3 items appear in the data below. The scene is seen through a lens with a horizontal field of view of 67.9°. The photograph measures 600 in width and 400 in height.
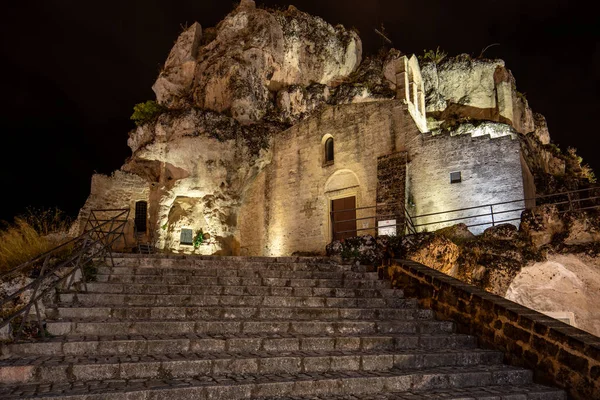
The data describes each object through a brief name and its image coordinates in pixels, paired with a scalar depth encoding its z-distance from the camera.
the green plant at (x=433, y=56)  26.27
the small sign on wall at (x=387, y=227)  14.66
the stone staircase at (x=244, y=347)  4.28
